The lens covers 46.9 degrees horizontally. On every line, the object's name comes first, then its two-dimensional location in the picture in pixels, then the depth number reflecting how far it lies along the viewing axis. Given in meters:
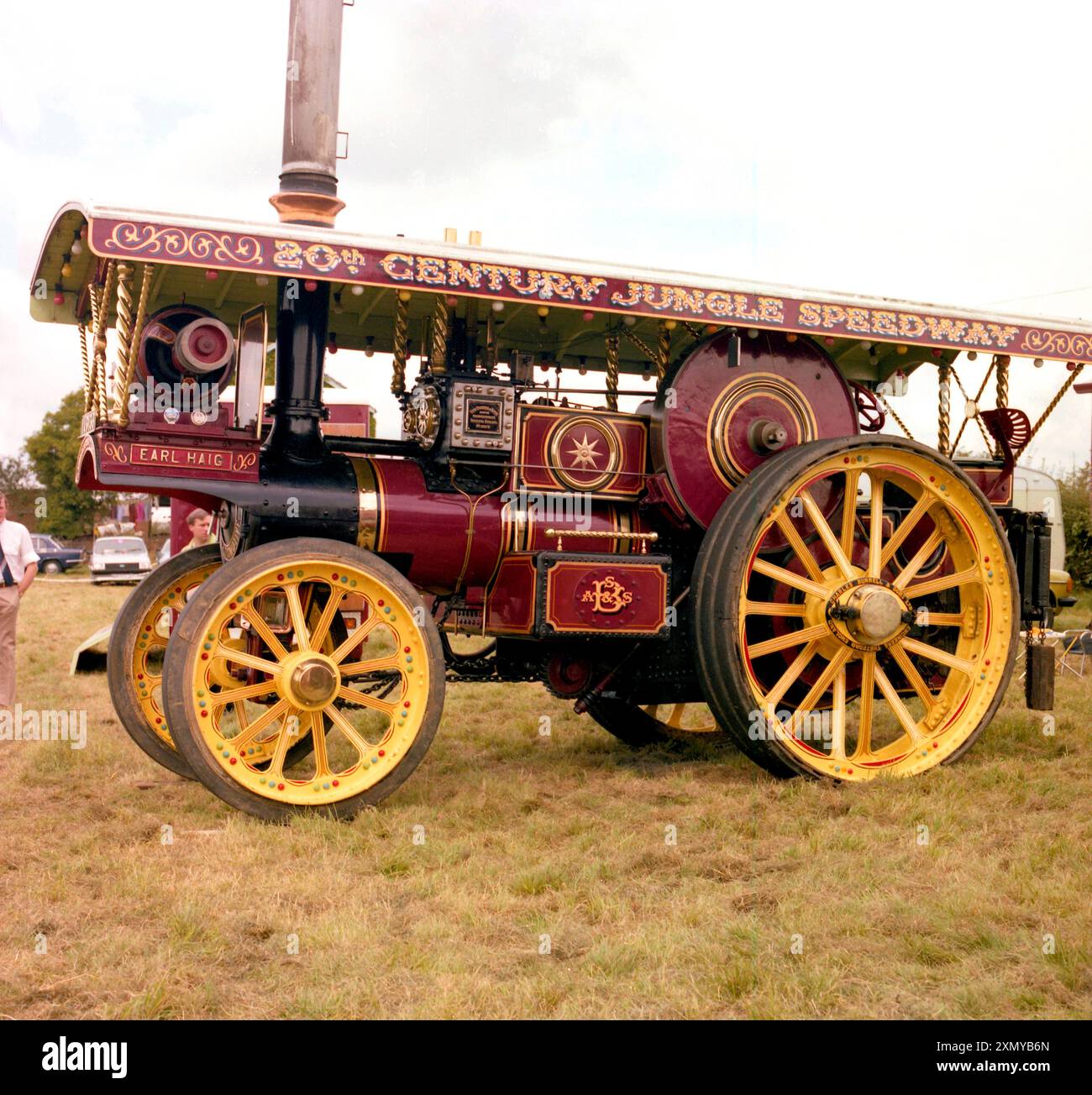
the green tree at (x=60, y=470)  47.34
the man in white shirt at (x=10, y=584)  7.92
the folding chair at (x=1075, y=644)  10.30
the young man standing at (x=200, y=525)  7.95
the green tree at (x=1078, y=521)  22.62
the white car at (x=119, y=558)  28.92
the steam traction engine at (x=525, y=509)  5.17
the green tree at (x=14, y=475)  55.81
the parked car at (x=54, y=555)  34.47
